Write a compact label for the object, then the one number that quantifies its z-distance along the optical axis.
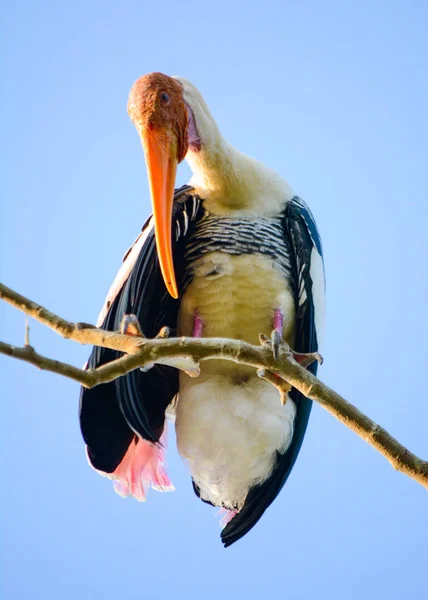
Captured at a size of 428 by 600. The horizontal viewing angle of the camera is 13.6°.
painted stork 9.67
